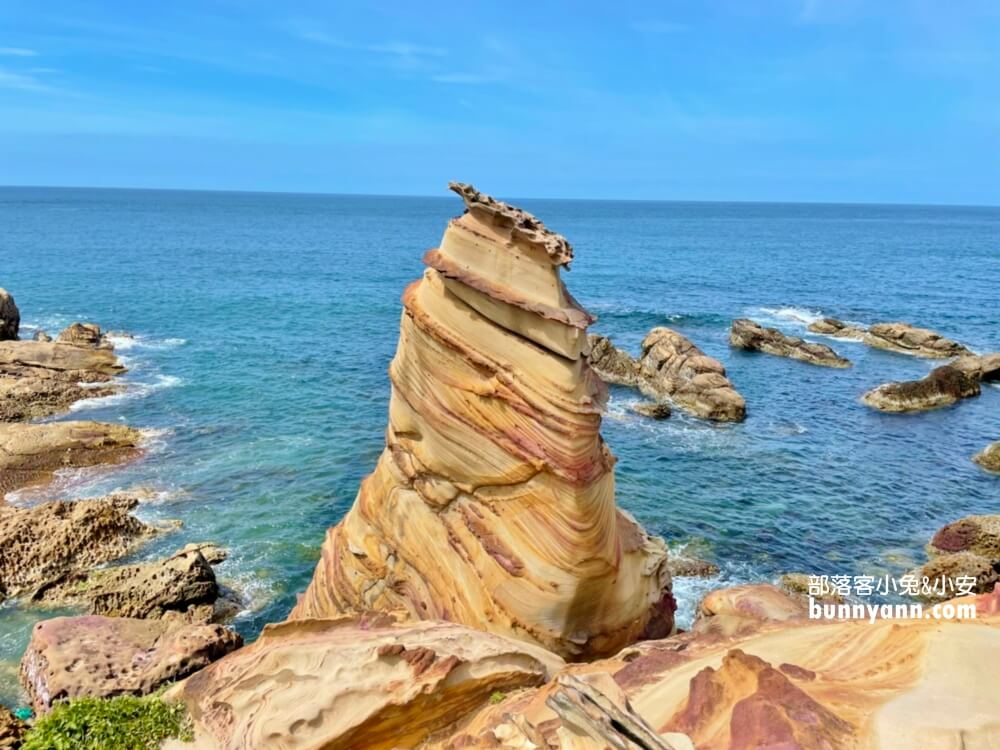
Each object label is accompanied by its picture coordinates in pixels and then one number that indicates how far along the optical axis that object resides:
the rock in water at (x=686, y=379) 32.37
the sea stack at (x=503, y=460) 11.49
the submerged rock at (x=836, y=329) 50.79
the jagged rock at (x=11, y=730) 10.73
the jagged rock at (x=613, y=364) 37.97
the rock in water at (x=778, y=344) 42.53
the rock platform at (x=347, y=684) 9.47
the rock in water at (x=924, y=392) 34.00
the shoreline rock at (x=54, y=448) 24.50
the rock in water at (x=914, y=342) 45.50
